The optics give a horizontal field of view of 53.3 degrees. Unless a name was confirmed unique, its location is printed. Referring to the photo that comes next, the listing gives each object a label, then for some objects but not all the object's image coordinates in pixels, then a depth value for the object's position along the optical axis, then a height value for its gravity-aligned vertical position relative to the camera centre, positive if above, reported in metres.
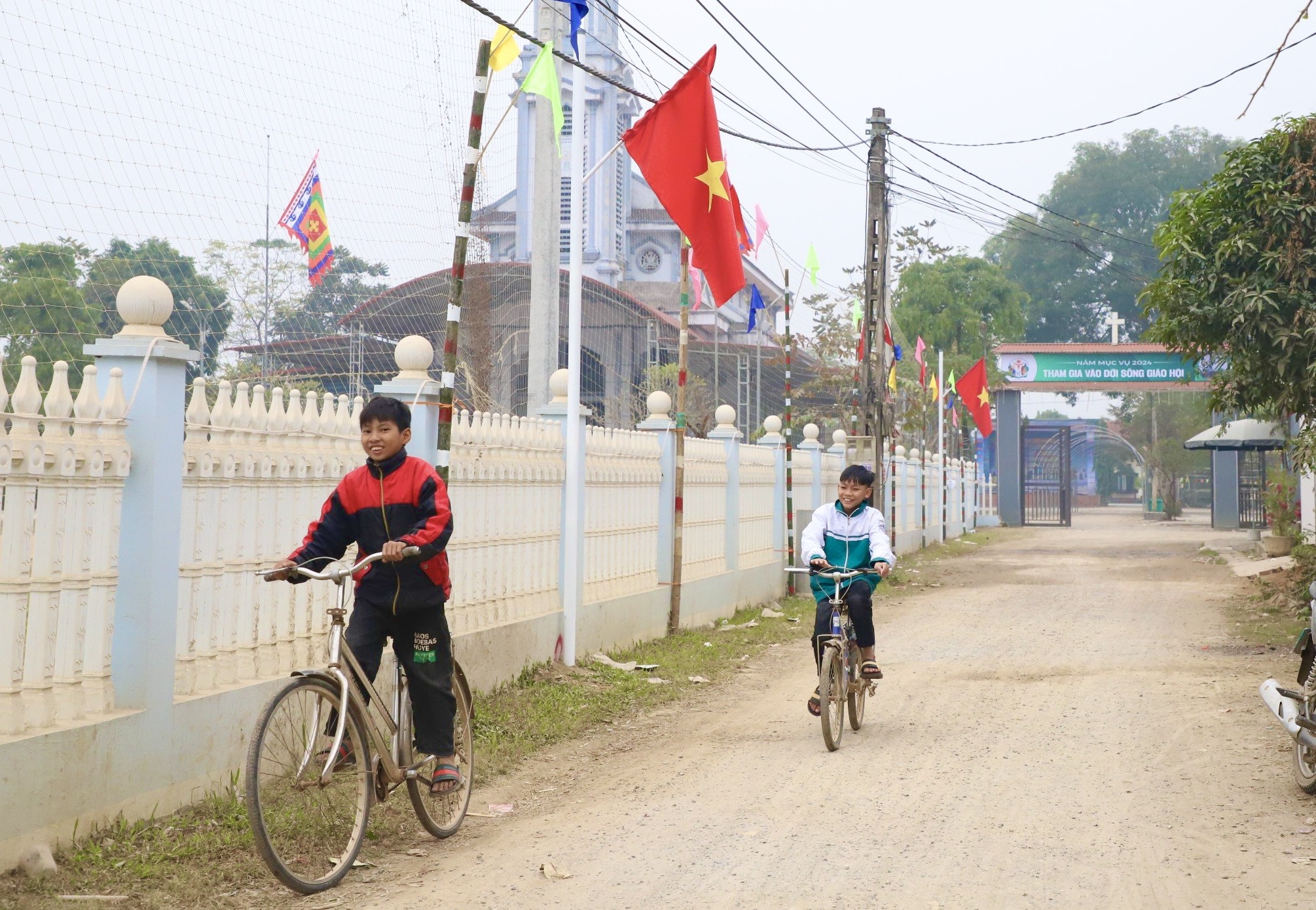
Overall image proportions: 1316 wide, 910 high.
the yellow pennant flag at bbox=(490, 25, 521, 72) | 8.19 +2.83
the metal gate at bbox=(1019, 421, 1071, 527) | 40.62 +0.77
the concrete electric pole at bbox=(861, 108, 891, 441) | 19.16 +3.44
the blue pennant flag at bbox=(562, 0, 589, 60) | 8.60 +3.25
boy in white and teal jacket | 7.63 -0.24
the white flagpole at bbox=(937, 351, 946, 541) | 30.73 +2.13
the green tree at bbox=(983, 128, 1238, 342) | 72.25 +15.71
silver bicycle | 4.36 -0.96
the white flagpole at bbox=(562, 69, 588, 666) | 9.39 +0.52
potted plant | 21.83 -0.15
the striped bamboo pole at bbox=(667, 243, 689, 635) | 11.59 +0.15
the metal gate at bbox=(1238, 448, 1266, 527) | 32.75 +0.55
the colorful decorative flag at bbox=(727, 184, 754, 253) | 10.86 +2.59
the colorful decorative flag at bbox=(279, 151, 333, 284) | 8.63 +2.16
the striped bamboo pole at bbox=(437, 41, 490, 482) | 6.91 +1.24
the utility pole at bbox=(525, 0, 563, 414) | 11.05 +2.05
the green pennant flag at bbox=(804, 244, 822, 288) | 21.58 +3.98
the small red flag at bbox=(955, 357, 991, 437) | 28.47 +2.48
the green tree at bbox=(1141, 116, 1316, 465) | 10.70 +1.98
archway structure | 36.97 +3.87
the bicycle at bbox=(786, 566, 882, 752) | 7.07 -0.95
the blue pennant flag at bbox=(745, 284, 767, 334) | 16.33 +2.53
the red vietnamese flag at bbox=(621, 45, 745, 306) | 9.51 +2.48
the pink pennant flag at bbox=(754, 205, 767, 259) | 20.19 +4.28
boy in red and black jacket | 4.98 -0.15
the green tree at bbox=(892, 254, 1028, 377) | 42.03 +6.52
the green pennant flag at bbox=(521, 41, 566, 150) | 8.45 +2.73
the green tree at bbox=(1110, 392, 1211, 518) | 51.12 +3.09
